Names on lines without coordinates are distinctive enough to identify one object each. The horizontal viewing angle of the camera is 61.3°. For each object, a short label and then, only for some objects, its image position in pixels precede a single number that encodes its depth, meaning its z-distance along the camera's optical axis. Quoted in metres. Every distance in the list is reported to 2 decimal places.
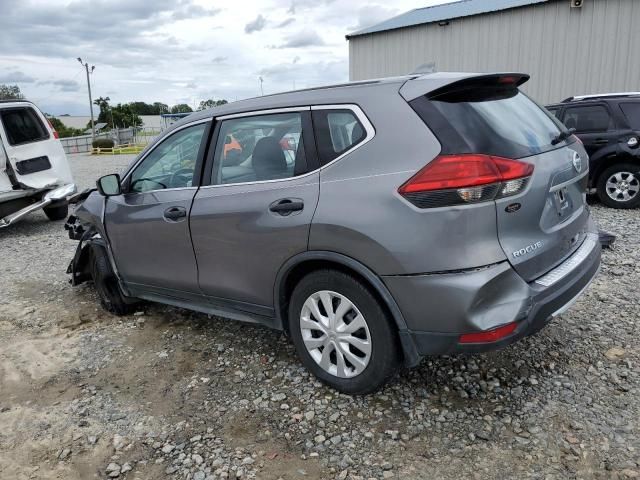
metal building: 14.27
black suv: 7.77
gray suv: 2.51
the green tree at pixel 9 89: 64.21
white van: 7.80
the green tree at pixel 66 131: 68.42
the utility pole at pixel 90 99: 51.08
